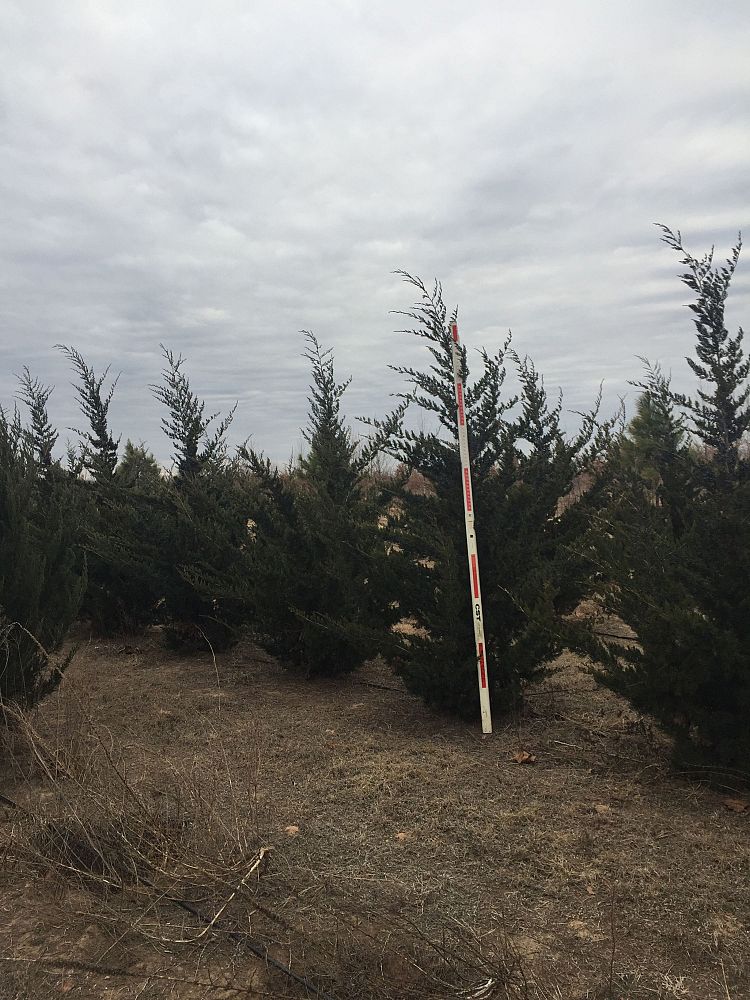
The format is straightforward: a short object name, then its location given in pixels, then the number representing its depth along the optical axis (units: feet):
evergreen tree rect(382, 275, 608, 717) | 19.79
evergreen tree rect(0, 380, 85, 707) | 18.11
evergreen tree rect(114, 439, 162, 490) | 35.71
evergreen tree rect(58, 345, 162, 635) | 31.37
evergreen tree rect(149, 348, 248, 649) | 29.37
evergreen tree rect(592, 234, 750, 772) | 14.38
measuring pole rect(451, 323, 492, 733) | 19.08
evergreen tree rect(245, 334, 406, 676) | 23.58
